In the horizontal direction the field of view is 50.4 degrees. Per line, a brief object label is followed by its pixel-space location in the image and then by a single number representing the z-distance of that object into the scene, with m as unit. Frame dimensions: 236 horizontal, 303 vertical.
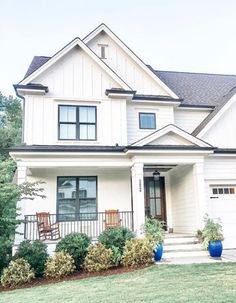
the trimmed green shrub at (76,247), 7.10
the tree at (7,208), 6.69
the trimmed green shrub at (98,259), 6.77
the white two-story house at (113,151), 8.89
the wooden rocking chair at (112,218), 9.20
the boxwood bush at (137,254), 6.90
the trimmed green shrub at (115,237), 7.39
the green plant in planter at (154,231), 7.56
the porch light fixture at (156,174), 10.11
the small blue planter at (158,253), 7.37
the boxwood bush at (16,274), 6.29
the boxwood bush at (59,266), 6.56
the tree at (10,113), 24.59
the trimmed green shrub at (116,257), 7.03
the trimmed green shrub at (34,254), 6.82
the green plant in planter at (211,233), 7.97
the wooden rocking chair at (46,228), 8.68
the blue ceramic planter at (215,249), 7.74
